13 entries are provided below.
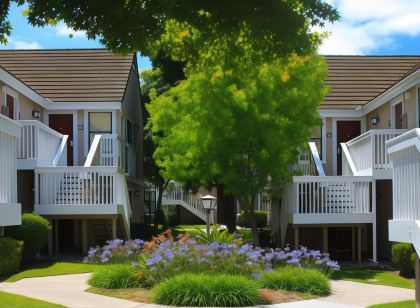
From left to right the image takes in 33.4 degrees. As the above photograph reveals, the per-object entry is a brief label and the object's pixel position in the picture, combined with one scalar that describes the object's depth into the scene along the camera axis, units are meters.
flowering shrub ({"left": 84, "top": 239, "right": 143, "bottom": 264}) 15.77
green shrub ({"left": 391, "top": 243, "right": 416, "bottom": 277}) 16.28
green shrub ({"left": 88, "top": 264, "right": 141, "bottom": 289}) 13.71
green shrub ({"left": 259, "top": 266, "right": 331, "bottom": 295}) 13.38
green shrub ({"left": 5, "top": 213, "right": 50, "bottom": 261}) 17.36
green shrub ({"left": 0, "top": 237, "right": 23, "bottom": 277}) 15.07
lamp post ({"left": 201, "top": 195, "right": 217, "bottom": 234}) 18.22
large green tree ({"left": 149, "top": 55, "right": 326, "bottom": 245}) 19.44
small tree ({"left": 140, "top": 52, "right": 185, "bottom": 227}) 32.19
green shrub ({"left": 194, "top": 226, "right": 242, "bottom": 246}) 16.03
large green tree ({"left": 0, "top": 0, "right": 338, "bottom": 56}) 8.34
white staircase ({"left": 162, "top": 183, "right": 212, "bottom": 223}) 41.06
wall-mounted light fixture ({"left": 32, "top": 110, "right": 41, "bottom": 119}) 23.44
